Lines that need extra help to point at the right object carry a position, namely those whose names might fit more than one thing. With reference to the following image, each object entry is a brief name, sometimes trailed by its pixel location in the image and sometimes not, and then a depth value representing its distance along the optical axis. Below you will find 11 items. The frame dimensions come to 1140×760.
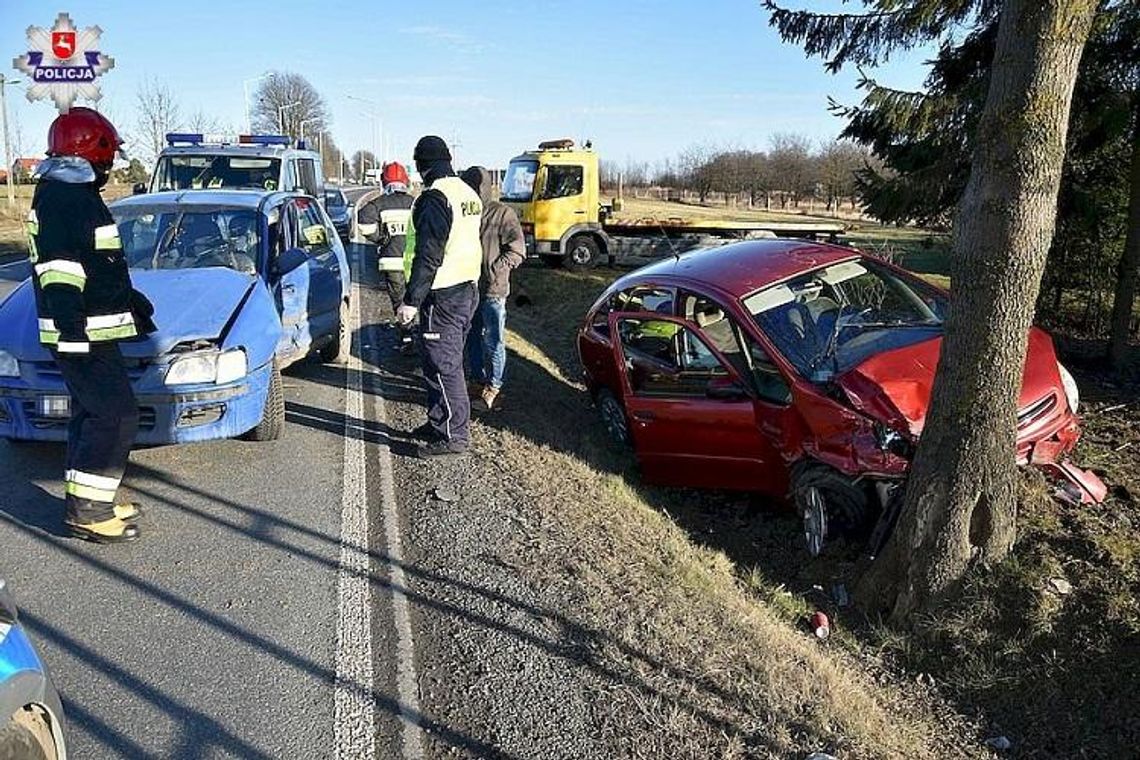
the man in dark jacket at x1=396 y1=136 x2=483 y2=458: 5.63
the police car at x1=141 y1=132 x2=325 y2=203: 13.09
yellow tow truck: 18.12
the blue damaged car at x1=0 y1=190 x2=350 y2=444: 4.91
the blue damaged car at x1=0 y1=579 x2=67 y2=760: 1.85
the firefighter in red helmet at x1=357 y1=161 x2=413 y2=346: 9.42
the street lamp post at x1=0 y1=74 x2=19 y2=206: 26.14
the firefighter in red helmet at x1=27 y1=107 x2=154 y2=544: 4.10
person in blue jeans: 7.21
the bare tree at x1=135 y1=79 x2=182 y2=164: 31.17
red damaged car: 4.90
